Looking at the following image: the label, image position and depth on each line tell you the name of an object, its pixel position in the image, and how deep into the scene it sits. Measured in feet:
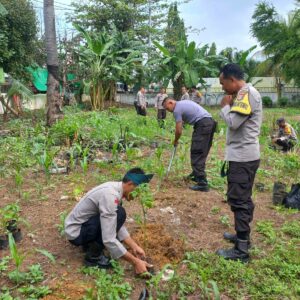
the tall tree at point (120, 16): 74.79
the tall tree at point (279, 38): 76.48
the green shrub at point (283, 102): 86.58
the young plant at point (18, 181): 15.60
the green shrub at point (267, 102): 87.76
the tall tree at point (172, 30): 85.92
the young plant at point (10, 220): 12.08
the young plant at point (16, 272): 9.24
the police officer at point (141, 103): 45.68
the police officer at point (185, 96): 39.92
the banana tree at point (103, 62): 50.29
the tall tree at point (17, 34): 42.98
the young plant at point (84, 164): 17.45
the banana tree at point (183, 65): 53.01
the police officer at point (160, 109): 40.40
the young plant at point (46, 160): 16.26
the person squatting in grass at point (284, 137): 27.89
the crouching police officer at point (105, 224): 9.81
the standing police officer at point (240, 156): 10.99
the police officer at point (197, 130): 18.06
